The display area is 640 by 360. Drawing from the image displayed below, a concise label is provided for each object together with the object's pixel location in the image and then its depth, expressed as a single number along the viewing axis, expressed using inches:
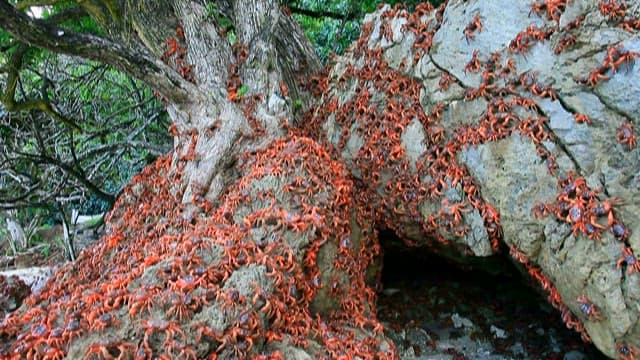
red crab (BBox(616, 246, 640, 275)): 114.1
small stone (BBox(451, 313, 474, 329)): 190.1
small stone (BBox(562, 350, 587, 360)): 165.2
